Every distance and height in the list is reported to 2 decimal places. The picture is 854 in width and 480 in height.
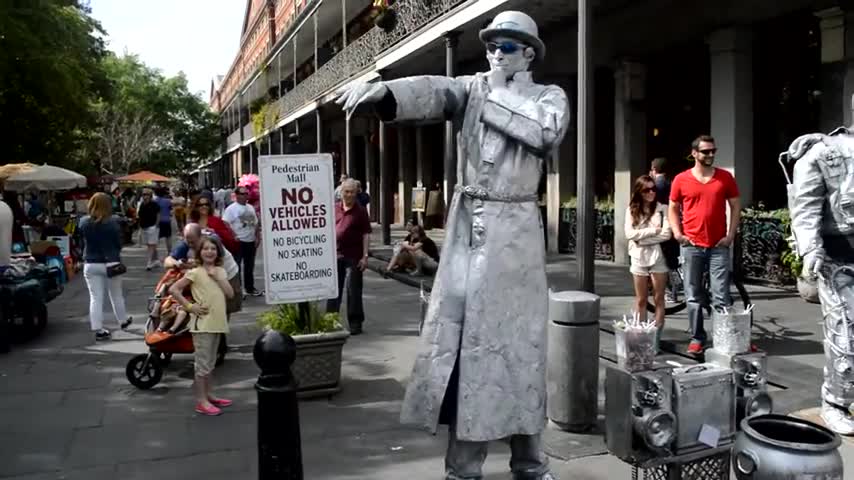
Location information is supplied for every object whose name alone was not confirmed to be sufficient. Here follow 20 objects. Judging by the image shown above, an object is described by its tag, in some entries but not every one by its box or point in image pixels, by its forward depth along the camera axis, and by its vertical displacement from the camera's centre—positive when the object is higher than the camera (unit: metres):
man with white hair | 8.55 -0.32
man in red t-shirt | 6.56 -0.13
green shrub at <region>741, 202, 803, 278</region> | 9.69 -0.21
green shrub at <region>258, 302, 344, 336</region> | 6.20 -0.86
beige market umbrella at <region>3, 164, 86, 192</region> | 17.34 +0.92
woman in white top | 7.09 -0.26
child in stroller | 6.69 -0.82
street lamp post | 6.55 +0.49
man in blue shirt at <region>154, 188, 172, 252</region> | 17.55 -0.01
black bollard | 3.00 -0.78
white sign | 6.22 -0.10
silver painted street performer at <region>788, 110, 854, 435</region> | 4.58 -0.15
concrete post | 4.86 -0.96
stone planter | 5.96 -1.16
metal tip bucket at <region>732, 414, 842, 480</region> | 3.09 -1.01
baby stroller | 6.48 -1.09
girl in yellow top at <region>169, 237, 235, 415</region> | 5.71 -0.70
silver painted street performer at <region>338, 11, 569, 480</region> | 3.31 -0.19
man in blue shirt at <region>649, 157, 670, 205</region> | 9.99 +0.39
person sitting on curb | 13.16 -0.69
